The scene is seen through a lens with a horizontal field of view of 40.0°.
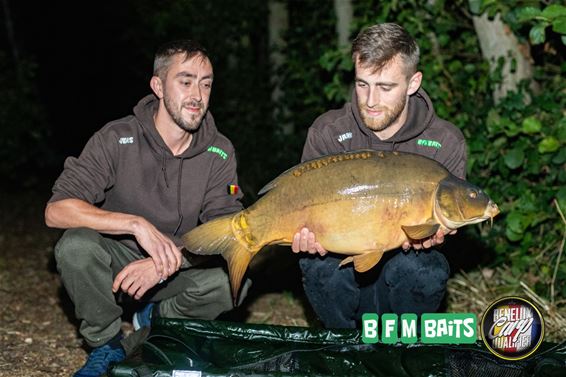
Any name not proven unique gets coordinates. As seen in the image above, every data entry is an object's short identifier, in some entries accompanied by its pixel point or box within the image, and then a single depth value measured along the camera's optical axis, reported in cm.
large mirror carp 221
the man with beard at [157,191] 245
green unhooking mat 196
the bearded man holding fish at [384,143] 245
